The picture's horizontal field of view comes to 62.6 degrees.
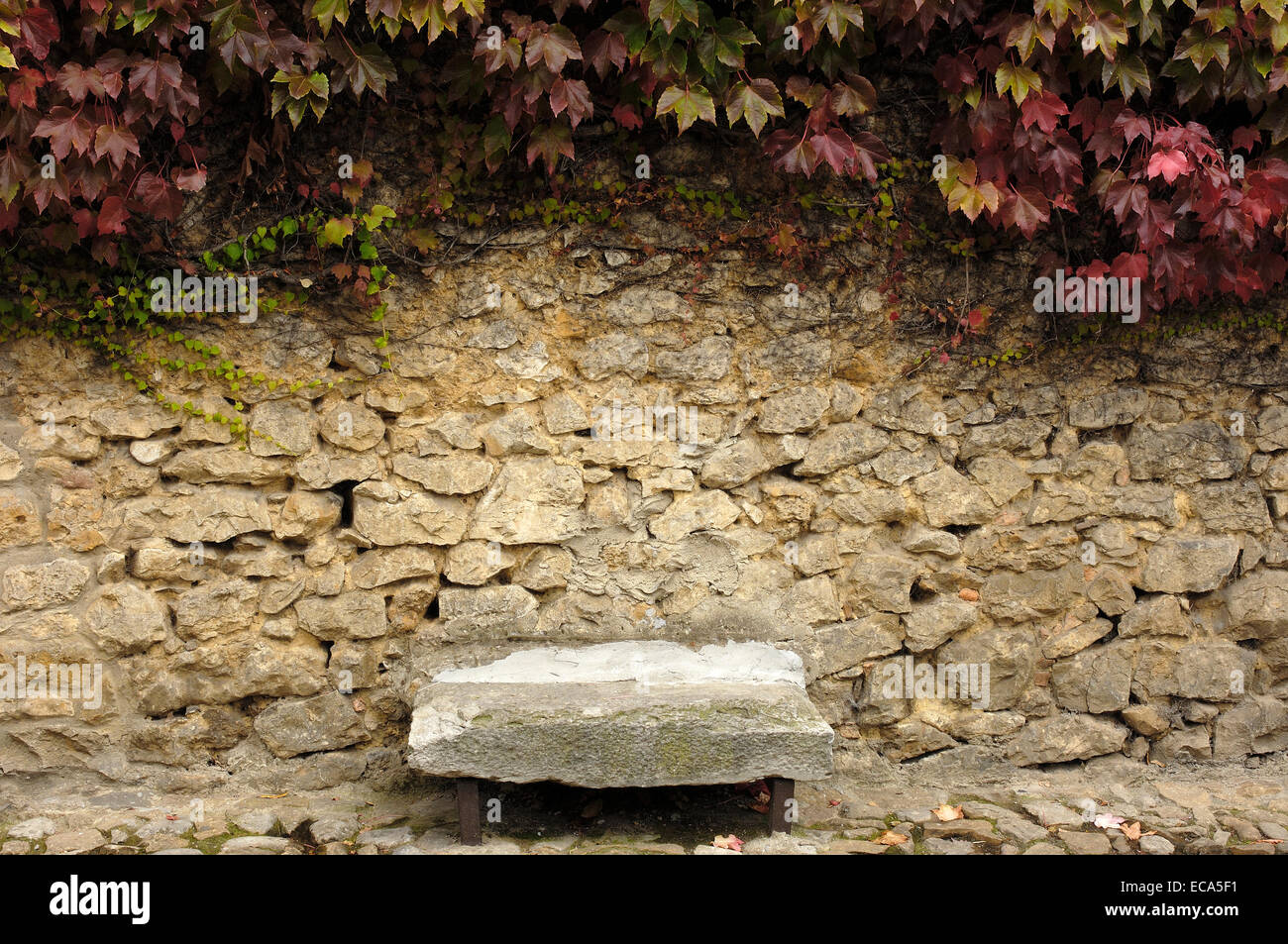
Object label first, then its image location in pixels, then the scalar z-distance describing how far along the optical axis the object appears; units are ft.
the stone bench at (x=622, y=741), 10.52
